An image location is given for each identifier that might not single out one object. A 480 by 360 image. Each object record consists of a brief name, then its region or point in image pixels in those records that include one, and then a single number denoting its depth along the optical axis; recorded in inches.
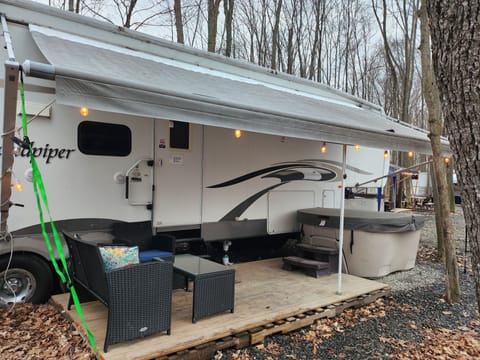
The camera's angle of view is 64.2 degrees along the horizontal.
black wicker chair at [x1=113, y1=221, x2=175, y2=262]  170.9
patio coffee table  134.2
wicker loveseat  113.0
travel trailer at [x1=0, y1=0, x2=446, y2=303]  116.2
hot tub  208.2
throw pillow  134.2
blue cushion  163.6
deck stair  201.8
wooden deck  117.4
